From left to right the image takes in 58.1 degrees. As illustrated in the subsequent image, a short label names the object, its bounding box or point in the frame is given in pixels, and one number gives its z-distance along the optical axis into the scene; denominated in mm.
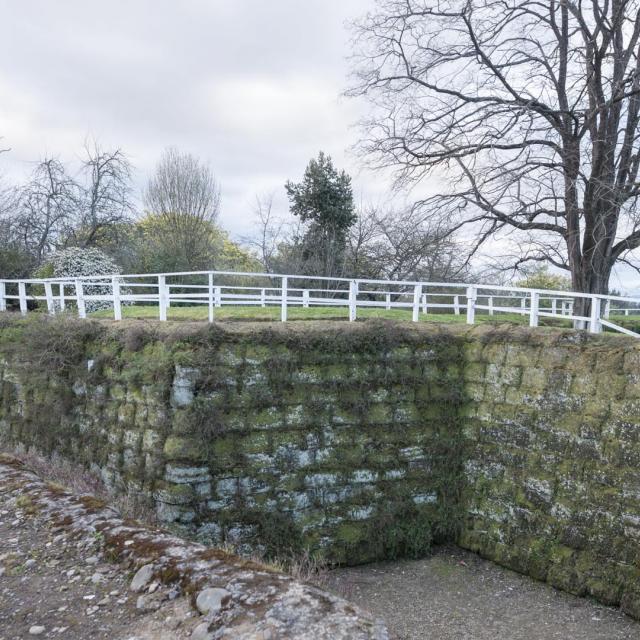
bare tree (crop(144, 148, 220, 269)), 26523
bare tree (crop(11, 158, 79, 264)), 20469
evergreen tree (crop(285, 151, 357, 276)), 26562
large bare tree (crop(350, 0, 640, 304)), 12633
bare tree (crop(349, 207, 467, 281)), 14273
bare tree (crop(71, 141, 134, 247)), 21375
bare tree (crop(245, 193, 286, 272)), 29562
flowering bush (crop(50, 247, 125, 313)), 16328
